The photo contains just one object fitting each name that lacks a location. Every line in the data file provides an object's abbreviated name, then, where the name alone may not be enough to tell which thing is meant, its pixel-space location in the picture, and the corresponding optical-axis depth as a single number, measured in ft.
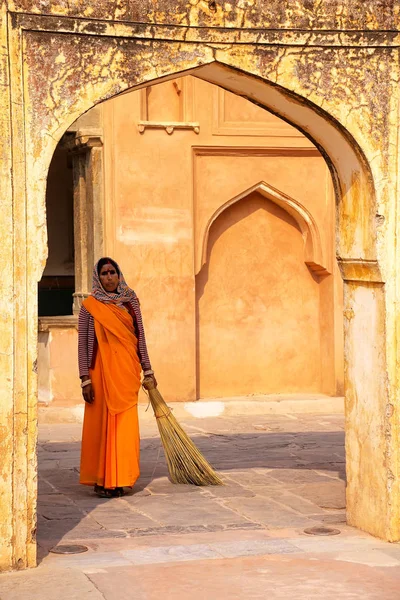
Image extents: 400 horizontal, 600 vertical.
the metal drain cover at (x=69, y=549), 21.54
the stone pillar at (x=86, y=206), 40.52
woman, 27.30
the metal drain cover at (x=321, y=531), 22.93
